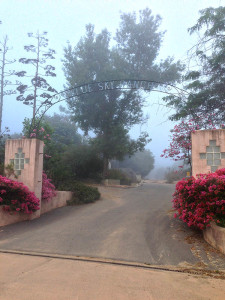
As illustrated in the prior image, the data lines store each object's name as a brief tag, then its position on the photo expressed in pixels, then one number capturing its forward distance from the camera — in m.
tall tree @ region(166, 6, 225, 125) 10.30
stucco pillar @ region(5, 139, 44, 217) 8.84
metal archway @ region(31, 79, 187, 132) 17.52
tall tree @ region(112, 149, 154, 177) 42.85
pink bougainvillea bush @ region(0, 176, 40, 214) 8.02
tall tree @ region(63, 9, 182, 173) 20.69
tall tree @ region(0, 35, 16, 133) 19.78
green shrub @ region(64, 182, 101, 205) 11.38
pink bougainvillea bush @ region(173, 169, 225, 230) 5.59
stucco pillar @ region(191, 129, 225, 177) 7.38
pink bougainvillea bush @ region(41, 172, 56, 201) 9.59
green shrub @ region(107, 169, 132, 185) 21.32
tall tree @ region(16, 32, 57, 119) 20.22
